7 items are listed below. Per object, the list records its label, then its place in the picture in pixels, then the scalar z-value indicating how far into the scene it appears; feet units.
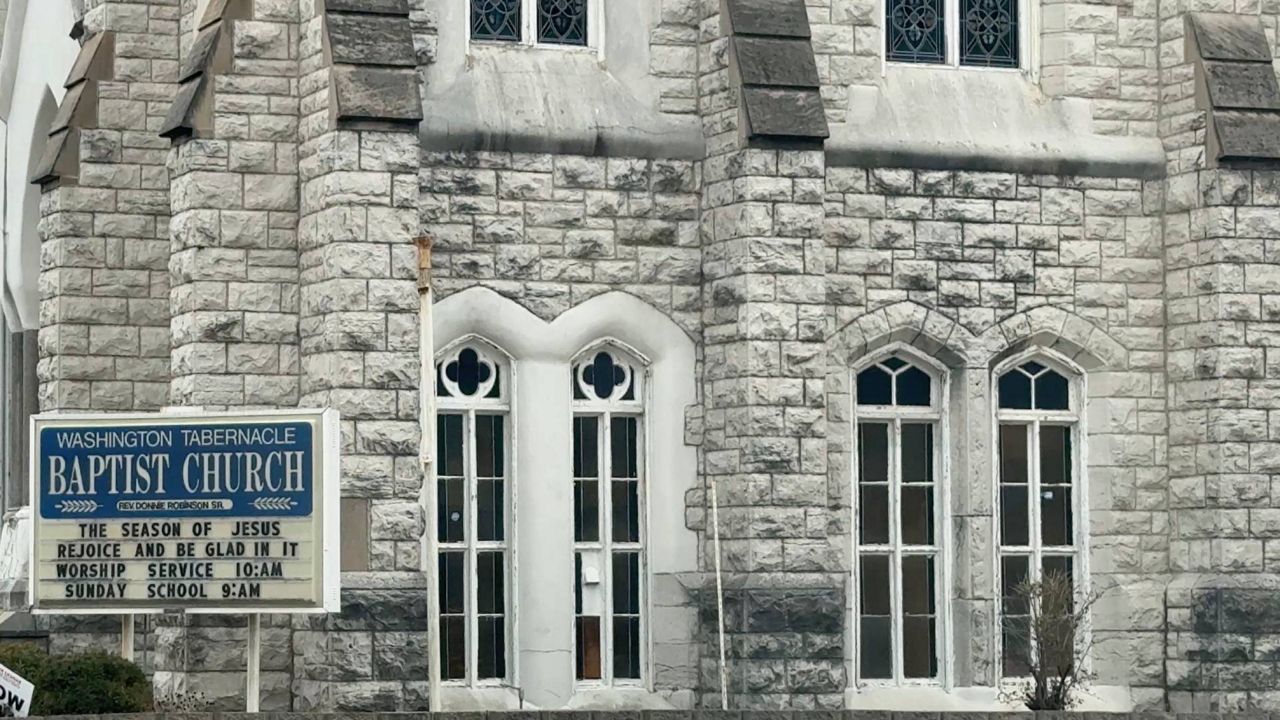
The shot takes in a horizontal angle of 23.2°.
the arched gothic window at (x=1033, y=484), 78.69
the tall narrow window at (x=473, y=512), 73.97
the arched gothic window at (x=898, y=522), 77.46
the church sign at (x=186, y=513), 63.82
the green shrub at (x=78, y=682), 64.23
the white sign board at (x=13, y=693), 61.00
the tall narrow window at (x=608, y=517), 75.36
